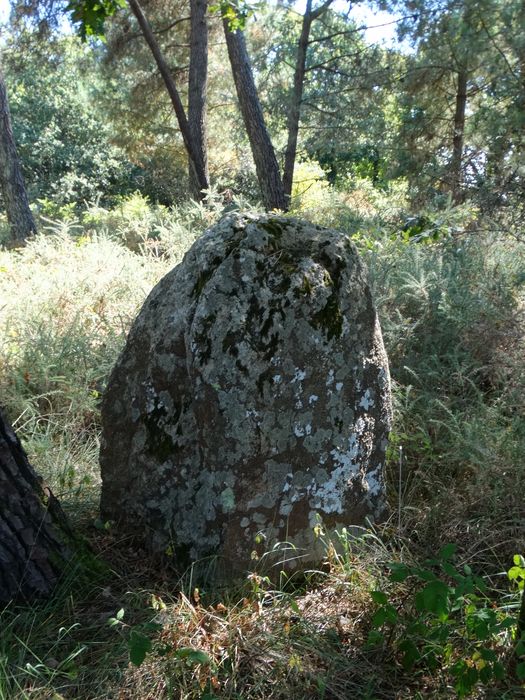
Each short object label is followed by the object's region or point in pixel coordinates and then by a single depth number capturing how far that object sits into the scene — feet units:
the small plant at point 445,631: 6.04
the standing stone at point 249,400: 8.03
